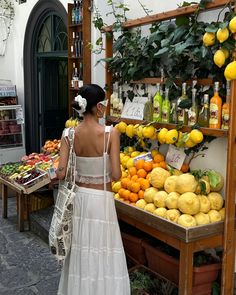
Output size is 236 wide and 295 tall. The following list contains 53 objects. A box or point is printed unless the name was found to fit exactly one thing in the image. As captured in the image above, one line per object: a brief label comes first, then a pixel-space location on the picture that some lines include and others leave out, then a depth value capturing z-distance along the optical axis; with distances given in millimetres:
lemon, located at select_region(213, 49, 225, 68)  2994
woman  2900
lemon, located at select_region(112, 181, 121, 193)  3886
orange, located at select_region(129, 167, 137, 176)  3792
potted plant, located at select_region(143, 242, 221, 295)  3264
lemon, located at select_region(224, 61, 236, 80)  2865
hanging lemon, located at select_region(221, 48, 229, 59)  2991
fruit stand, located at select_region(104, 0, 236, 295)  3016
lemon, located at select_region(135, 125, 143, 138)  3851
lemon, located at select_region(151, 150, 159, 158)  3944
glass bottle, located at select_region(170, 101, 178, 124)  3662
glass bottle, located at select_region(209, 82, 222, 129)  3182
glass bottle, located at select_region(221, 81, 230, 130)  3104
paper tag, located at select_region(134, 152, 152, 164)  3898
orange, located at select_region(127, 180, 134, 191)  3678
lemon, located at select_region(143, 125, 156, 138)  3763
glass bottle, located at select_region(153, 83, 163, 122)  3777
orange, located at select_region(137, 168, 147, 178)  3706
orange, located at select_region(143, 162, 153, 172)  3750
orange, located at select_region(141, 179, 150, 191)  3590
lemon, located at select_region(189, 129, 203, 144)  3277
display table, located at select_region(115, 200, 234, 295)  3010
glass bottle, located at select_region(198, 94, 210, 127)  3326
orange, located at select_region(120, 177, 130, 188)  3741
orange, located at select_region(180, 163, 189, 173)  3732
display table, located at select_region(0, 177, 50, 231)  5059
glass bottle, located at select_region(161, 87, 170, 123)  3691
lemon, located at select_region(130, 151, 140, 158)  4143
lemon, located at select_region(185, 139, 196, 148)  3374
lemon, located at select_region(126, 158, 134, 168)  3943
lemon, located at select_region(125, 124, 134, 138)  4052
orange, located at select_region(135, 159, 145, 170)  3792
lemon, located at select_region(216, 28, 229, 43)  2936
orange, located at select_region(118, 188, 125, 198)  3718
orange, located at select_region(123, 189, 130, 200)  3660
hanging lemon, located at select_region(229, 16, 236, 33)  2820
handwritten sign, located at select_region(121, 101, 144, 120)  4082
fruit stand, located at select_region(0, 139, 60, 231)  5074
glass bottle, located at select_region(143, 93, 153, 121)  3932
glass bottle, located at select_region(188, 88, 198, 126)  3418
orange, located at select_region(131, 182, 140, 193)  3611
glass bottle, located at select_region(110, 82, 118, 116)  4496
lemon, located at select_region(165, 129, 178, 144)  3500
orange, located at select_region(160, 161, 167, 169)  3754
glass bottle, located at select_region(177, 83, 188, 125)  3513
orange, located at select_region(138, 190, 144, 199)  3584
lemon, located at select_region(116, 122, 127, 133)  4191
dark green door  7781
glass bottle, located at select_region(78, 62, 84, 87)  5557
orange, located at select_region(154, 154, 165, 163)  3856
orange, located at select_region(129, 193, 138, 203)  3604
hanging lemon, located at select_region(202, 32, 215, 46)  3102
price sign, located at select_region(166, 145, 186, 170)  3740
